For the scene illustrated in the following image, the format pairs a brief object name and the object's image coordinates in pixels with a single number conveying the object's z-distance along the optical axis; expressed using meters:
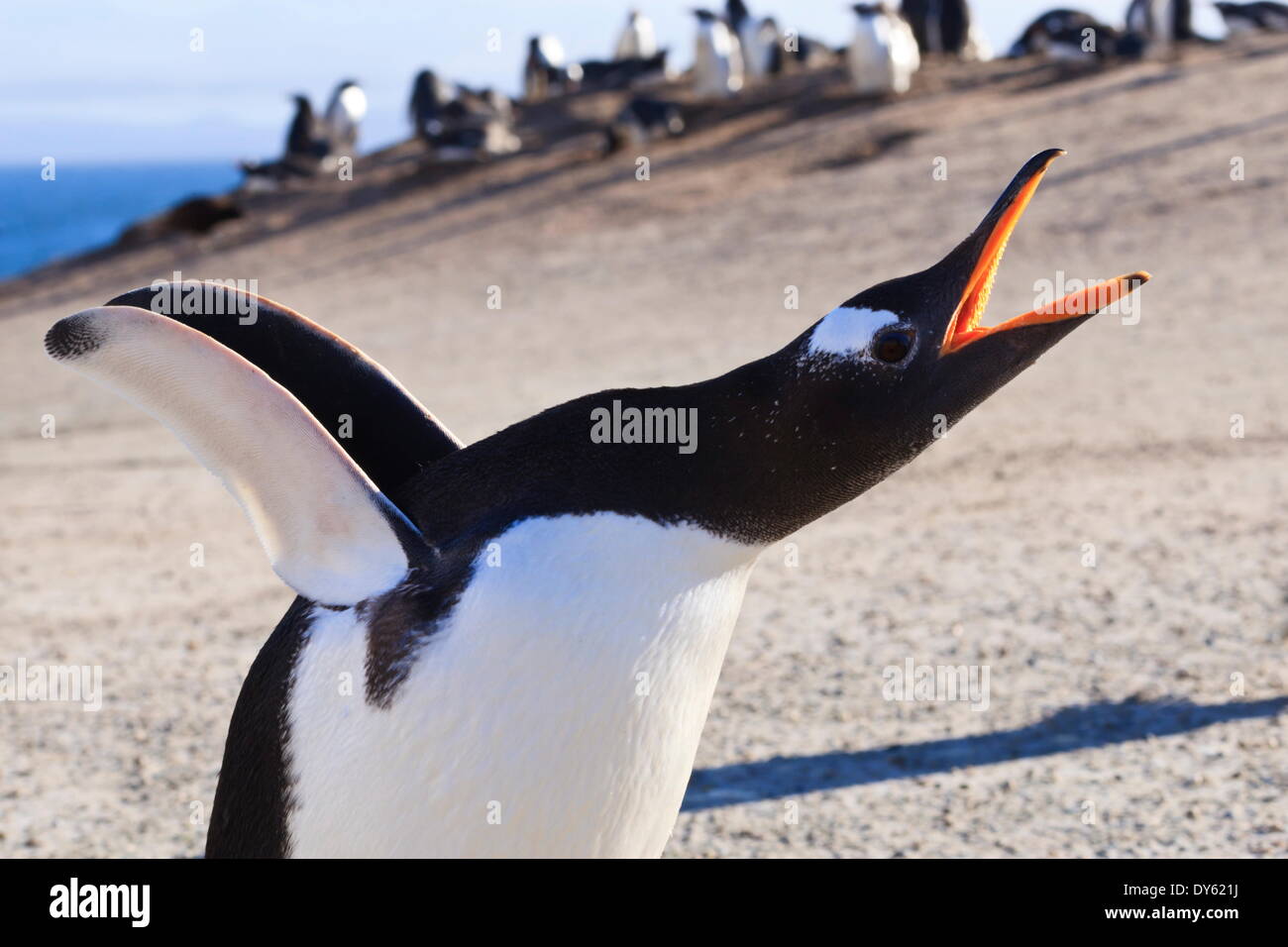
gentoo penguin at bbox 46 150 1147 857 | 2.14
